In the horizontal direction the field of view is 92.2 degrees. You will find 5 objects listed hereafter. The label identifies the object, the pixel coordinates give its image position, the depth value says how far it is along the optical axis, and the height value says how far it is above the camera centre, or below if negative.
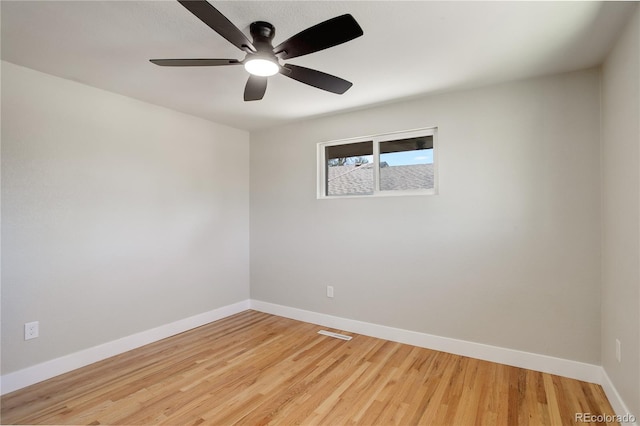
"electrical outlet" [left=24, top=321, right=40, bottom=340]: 2.30 -0.88
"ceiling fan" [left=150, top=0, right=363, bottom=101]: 1.37 +0.86
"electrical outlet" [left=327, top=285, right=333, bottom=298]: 3.51 -0.89
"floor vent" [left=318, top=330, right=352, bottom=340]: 3.18 -1.29
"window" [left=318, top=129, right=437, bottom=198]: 3.02 +0.50
